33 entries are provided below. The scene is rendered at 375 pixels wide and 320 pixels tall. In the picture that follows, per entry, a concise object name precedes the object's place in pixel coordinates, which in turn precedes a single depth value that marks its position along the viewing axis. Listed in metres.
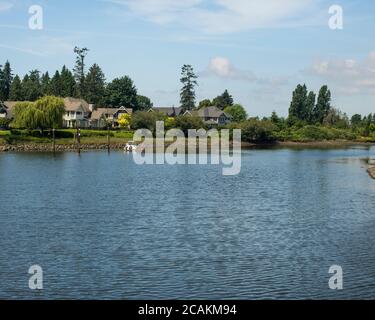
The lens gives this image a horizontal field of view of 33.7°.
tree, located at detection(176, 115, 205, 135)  131.75
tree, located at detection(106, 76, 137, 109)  166.12
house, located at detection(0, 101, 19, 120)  135.77
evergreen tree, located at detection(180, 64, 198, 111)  174.12
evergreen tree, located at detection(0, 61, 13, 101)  176.75
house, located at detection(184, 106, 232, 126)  161.88
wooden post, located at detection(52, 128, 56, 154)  105.66
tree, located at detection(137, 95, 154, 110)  179.62
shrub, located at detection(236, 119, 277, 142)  139.00
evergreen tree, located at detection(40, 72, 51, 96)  165.07
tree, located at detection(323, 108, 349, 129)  182.75
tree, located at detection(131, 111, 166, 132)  129.25
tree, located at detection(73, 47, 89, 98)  170.25
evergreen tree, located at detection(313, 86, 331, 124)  181.41
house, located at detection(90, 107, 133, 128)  149.50
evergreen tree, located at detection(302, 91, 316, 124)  179.62
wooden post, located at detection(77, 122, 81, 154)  100.94
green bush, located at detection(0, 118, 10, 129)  117.44
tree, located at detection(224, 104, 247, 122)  172.35
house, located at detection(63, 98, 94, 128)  142.38
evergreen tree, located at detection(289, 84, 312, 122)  177.62
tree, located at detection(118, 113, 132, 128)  143.01
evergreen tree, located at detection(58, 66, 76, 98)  166.75
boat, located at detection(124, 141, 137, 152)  106.75
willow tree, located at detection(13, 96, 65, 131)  109.38
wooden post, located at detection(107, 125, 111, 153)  111.25
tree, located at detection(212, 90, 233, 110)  184.88
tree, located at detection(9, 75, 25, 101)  160.00
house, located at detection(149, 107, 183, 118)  176.84
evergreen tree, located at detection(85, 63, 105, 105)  173.62
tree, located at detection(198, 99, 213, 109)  177.50
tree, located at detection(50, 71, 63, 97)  166.00
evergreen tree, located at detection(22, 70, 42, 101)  162.75
